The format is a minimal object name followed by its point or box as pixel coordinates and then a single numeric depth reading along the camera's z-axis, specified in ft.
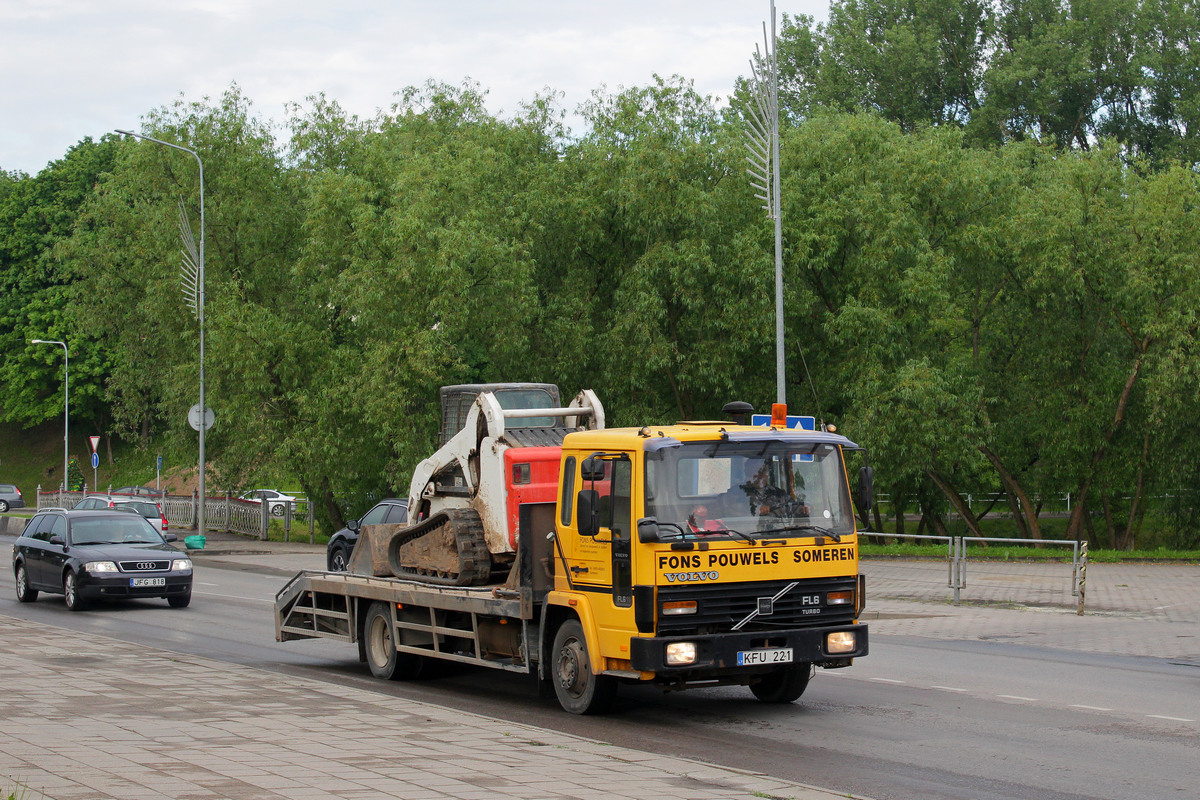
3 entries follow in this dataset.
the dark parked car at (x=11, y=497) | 220.43
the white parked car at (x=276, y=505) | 142.29
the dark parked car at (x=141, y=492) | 175.63
